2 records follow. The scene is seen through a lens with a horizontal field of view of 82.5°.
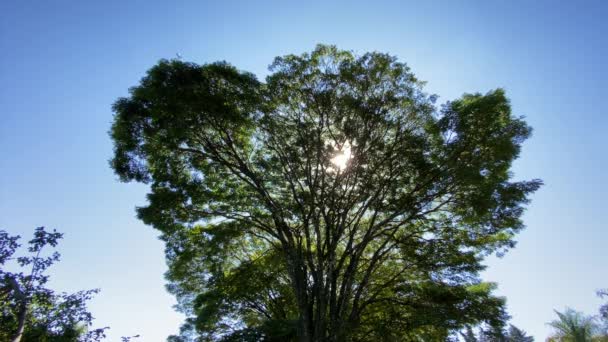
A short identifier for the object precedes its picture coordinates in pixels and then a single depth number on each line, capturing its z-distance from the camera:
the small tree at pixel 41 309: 7.52
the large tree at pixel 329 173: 11.22
